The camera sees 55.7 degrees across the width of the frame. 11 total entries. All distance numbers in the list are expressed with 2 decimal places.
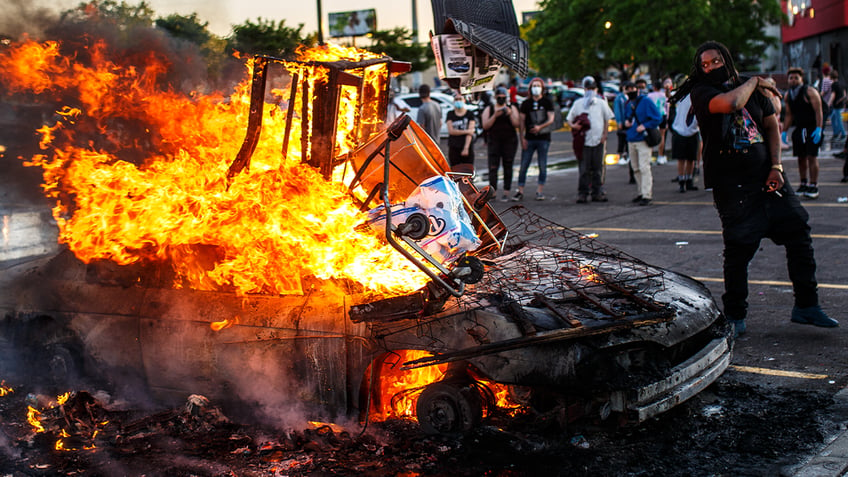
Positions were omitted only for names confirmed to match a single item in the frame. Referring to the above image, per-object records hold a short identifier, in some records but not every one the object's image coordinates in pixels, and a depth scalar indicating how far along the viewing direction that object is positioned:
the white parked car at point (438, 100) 28.08
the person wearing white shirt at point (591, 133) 12.51
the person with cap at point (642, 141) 12.40
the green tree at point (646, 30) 35.91
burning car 4.07
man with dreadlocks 5.66
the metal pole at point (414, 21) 30.43
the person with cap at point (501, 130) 13.03
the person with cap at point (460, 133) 12.81
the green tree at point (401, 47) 25.26
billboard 26.33
